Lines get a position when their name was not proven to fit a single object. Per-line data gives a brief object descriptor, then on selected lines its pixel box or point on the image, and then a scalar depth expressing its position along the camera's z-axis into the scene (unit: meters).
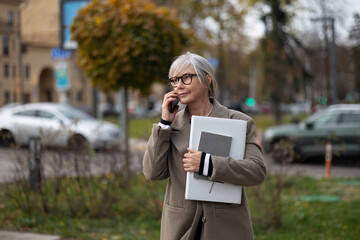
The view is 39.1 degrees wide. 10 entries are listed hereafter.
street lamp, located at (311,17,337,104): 18.94
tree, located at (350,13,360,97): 10.52
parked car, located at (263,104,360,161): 13.71
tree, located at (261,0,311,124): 22.28
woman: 2.70
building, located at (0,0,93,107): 13.76
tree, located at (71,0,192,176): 9.30
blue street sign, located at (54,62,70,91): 19.30
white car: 16.55
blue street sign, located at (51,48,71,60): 18.95
